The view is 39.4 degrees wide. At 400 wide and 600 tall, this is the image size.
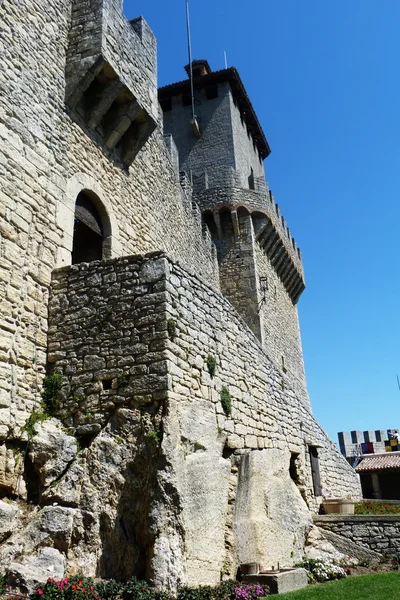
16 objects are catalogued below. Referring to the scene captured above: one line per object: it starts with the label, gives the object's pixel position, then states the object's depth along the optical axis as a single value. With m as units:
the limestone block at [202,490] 6.02
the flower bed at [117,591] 4.89
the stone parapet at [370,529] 9.96
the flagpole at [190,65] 21.26
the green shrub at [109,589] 5.26
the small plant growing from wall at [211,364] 7.69
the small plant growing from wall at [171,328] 6.76
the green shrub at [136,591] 5.27
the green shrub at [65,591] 4.85
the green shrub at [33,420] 6.29
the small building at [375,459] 23.95
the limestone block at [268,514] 7.25
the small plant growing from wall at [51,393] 6.80
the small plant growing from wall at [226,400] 7.84
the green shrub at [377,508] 12.14
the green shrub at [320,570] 8.23
